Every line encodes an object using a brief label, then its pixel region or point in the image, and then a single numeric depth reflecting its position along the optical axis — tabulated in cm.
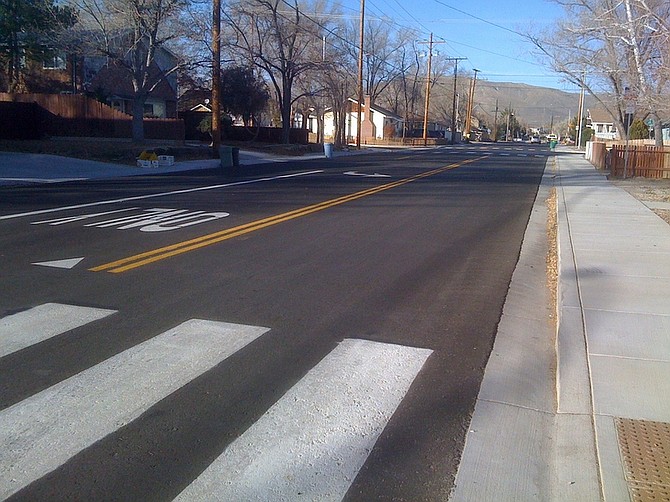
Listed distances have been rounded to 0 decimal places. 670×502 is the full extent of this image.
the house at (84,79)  4381
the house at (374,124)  9900
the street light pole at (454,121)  9830
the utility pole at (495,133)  14350
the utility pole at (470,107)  11192
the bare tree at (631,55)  1666
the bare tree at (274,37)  4284
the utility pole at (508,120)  15910
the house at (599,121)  11419
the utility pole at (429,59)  7896
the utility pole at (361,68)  5148
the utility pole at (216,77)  3083
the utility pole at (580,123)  9043
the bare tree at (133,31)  3222
